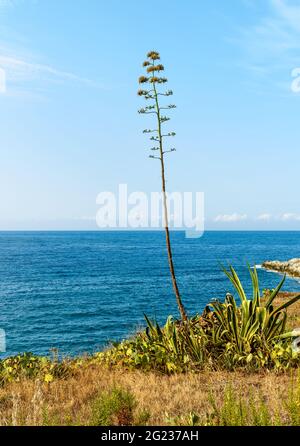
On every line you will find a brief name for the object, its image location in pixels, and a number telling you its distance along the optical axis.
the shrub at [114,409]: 5.71
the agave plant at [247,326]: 8.80
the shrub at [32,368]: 8.76
